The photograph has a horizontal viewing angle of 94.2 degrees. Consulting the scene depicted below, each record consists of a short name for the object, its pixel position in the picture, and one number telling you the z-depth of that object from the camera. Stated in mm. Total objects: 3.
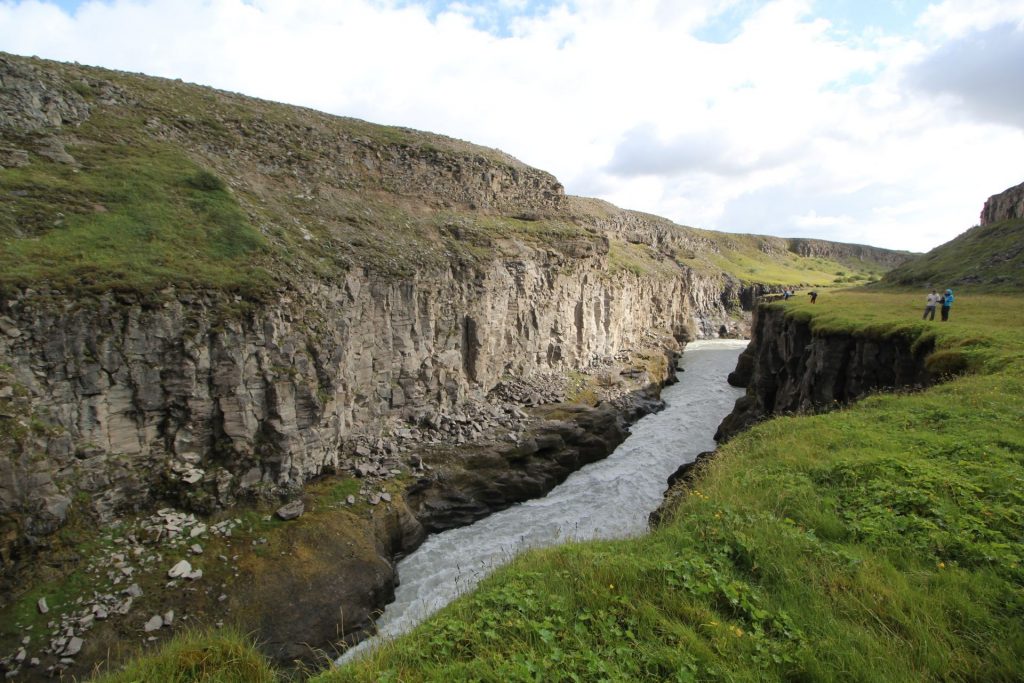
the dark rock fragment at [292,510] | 17203
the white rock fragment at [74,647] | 12220
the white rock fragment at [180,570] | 14324
